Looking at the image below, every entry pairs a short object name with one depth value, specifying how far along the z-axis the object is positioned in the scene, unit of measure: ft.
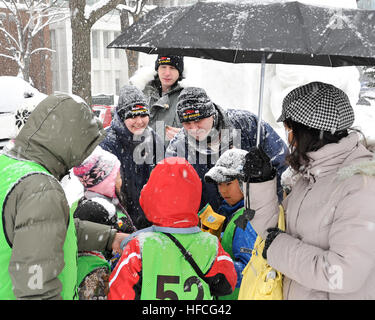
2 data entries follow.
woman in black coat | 11.92
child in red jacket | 6.77
